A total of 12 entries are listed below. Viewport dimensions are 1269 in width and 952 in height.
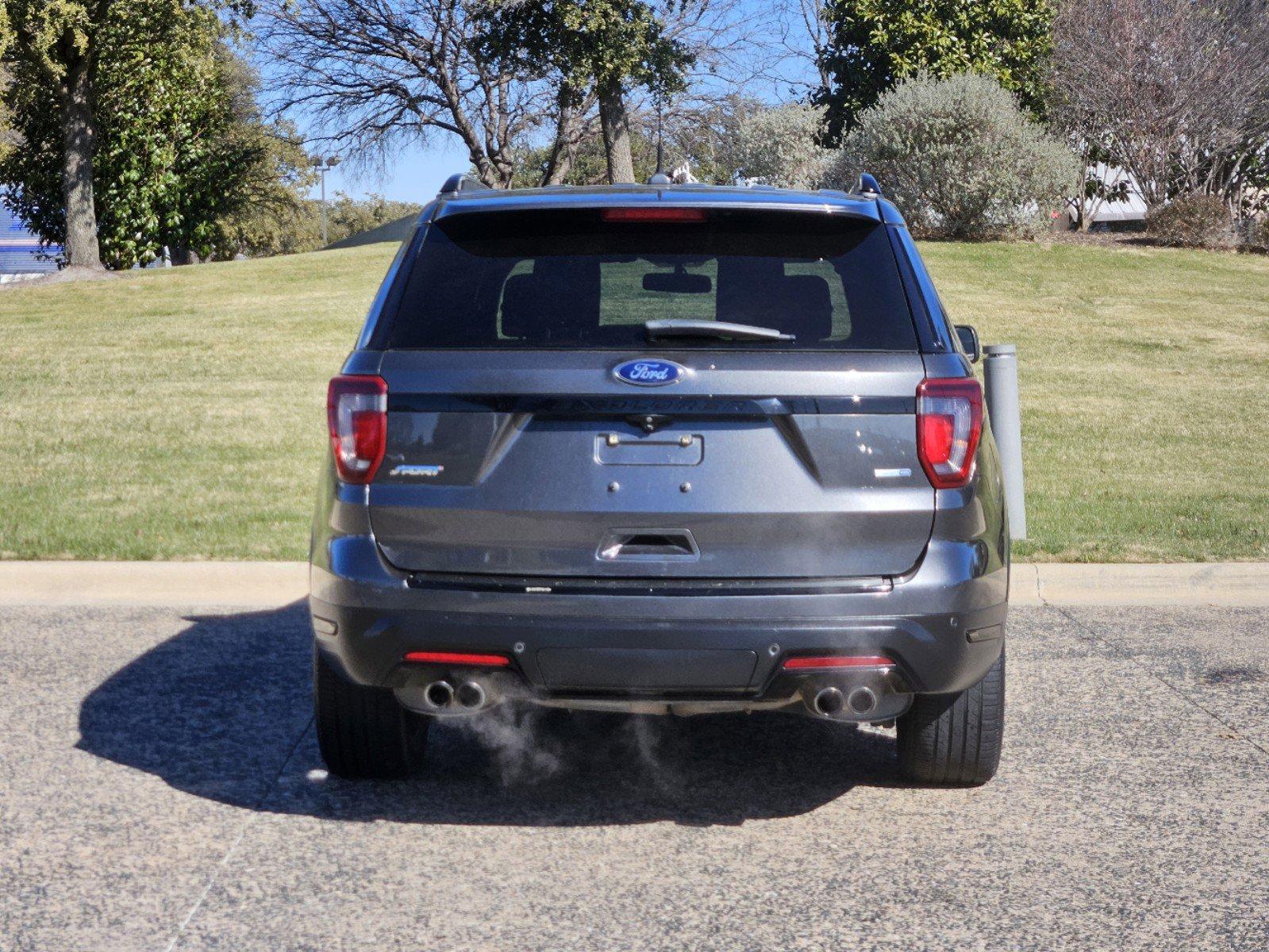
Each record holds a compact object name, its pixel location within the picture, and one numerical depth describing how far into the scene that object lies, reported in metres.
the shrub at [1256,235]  28.30
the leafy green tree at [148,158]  35.47
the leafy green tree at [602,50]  30.55
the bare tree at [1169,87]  29.56
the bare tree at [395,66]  36.09
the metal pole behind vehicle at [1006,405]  8.83
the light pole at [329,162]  37.81
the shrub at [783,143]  36.59
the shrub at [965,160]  26.12
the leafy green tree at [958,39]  32.41
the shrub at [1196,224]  27.91
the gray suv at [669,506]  3.88
